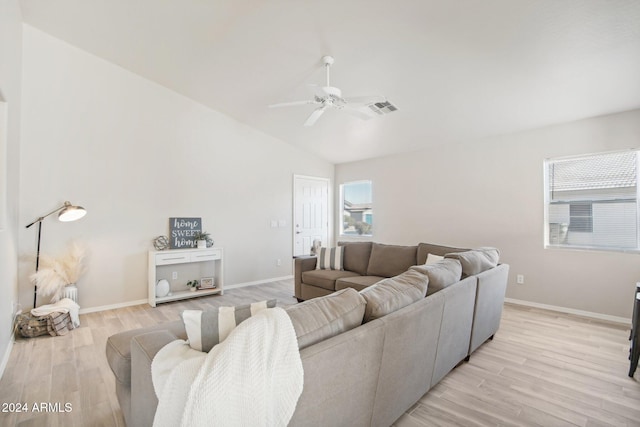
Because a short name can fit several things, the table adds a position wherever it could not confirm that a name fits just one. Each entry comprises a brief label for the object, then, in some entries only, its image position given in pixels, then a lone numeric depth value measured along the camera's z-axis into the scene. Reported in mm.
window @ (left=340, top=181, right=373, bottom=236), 6480
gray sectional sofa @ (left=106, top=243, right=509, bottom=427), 1286
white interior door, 6281
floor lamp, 3598
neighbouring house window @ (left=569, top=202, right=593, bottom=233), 3939
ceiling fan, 2992
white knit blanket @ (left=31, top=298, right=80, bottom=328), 3268
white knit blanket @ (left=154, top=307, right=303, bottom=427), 988
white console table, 4328
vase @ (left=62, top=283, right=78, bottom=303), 3717
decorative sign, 4668
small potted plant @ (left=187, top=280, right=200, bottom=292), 4831
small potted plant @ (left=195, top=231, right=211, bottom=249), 4773
